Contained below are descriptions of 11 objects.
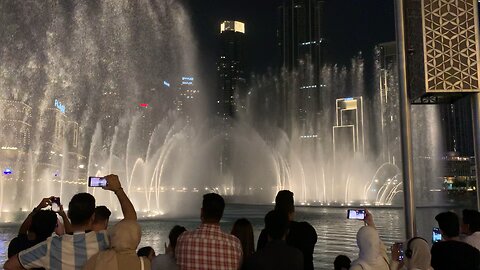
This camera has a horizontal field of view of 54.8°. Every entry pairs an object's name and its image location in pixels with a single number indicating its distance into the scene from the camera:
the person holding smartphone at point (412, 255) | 3.78
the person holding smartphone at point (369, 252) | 3.54
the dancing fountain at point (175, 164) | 31.14
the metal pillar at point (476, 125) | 7.44
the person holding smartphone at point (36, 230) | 3.42
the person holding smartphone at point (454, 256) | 3.79
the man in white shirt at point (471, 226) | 4.50
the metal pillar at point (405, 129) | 6.99
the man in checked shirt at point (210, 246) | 3.43
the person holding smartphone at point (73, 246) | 2.86
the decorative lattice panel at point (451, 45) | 7.39
